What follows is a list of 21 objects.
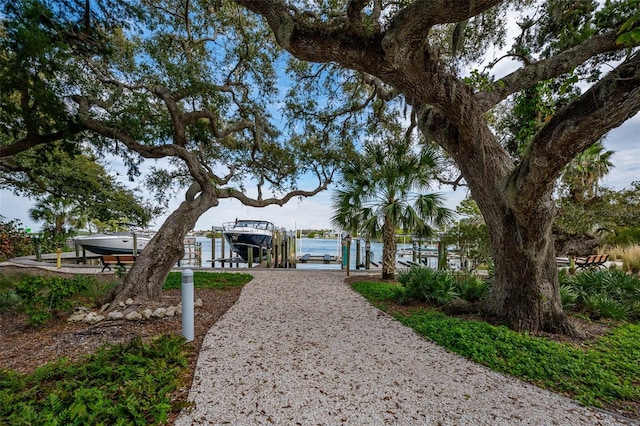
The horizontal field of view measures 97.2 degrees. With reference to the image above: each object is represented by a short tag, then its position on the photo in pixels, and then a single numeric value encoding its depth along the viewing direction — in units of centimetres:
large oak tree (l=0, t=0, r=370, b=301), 460
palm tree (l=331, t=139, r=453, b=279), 788
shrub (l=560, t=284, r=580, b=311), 502
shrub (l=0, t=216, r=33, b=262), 985
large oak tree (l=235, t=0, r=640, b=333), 298
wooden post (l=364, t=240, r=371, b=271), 1094
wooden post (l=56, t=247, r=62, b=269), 1039
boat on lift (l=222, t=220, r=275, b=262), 1742
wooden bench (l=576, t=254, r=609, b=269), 963
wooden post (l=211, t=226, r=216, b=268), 1428
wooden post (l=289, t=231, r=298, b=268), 2066
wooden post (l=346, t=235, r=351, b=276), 1005
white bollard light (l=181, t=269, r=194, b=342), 376
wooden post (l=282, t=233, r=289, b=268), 1642
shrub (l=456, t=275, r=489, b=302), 571
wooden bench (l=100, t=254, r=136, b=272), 880
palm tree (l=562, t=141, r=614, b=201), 910
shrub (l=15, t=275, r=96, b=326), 414
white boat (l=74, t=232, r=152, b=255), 1363
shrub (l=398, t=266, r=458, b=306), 576
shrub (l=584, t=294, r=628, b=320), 492
